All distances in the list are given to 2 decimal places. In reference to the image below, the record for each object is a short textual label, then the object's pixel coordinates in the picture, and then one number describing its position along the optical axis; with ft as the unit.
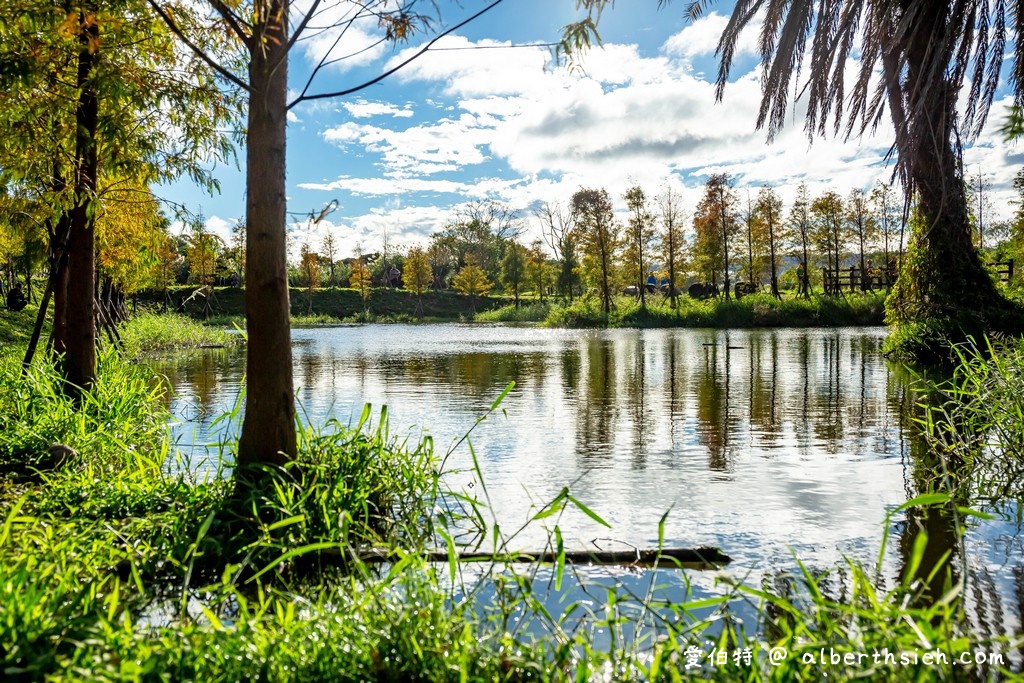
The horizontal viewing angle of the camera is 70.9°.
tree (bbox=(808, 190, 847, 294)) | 162.40
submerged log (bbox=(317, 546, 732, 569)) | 12.56
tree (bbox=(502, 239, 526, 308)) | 224.53
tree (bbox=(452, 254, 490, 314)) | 223.51
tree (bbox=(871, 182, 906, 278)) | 154.30
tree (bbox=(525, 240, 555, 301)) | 219.41
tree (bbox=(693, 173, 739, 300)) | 161.68
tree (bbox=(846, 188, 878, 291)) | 166.20
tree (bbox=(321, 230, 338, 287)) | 269.85
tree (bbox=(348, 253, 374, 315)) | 233.76
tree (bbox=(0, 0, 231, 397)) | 20.45
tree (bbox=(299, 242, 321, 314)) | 224.74
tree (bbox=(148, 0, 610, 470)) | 14.96
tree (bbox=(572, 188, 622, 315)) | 160.45
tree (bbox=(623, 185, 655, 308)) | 159.43
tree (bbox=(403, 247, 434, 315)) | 229.66
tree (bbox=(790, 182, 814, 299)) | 161.07
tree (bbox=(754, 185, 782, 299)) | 162.09
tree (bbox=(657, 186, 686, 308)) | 161.07
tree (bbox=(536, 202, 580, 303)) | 201.59
